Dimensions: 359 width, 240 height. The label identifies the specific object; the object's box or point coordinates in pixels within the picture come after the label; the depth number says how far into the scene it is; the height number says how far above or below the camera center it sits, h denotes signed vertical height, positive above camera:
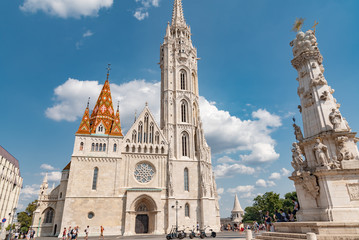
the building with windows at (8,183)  53.71 +7.51
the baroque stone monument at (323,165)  8.76 +1.66
